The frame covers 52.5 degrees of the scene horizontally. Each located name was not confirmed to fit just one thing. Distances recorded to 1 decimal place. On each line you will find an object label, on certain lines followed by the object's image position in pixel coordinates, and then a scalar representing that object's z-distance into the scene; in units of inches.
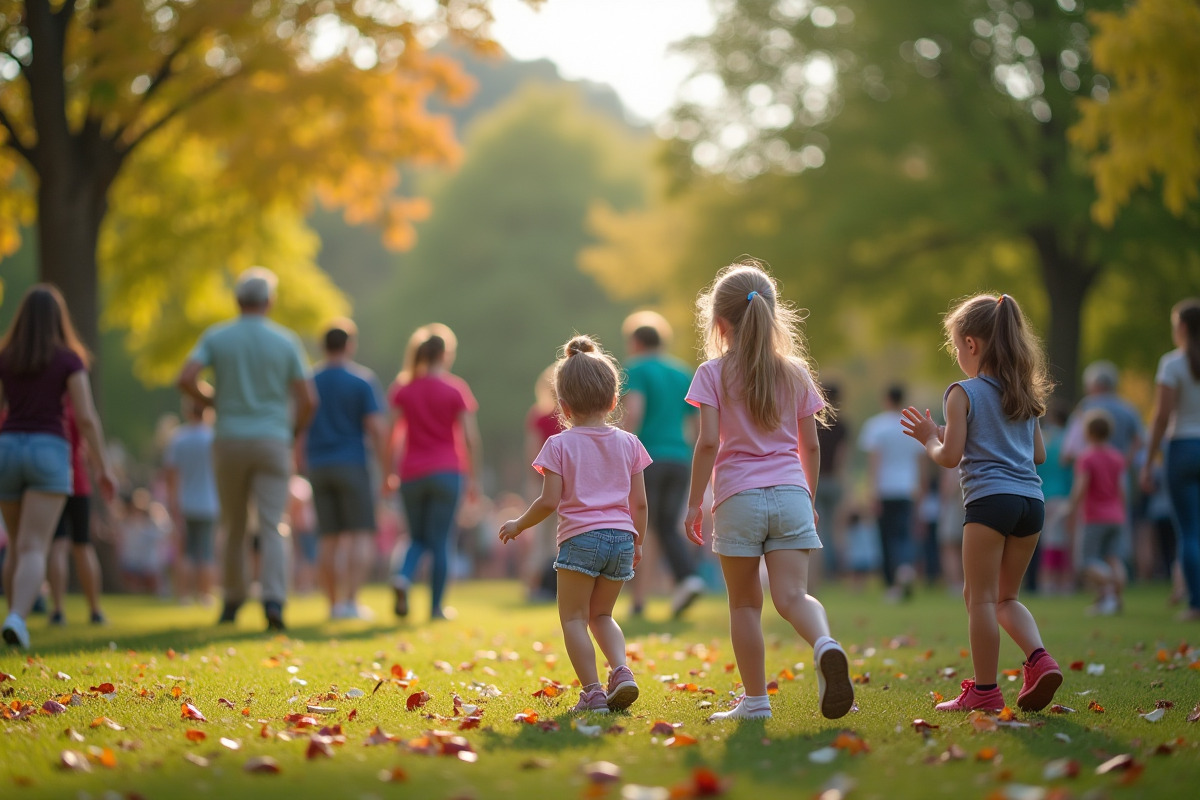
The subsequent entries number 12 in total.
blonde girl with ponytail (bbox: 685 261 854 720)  203.0
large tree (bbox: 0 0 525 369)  521.0
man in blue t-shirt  417.7
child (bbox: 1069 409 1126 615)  445.4
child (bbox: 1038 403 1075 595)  565.0
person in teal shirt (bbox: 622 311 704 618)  423.2
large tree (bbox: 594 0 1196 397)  772.0
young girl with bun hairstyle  215.8
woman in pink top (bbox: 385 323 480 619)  408.8
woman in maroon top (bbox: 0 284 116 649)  300.8
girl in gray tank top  209.0
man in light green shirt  365.7
